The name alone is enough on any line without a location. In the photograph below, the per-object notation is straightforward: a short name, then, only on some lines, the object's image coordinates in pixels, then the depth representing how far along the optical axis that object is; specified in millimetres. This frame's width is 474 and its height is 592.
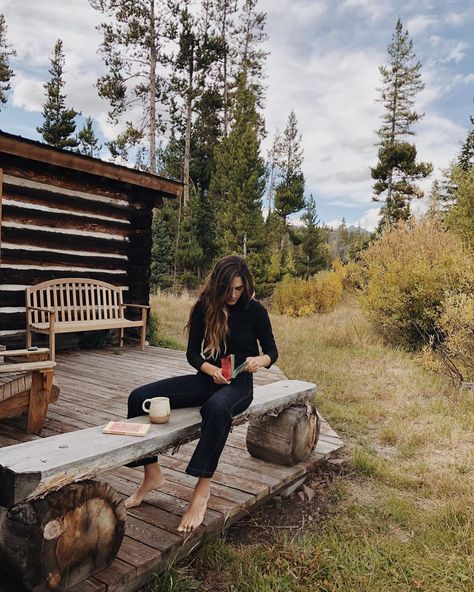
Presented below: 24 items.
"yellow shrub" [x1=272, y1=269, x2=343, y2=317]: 15383
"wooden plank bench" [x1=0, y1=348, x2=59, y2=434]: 3654
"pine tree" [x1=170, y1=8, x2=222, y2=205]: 20578
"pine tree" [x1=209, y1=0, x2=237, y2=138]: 24969
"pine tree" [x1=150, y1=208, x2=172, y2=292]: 20062
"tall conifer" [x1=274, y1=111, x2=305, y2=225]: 23484
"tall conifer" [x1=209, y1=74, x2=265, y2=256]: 18266
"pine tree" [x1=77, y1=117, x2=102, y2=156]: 27141
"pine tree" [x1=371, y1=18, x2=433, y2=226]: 24797
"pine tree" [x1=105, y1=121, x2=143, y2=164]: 19547
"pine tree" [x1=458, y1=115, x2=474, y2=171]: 25234
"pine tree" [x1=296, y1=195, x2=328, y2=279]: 20391
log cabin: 6660
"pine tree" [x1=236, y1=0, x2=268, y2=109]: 26047
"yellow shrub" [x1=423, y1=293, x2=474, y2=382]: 6551
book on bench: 2480
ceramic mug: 2668
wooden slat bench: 6609
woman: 2883
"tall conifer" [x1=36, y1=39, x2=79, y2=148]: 27172
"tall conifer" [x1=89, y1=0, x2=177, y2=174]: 18328
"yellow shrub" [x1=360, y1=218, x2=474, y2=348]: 8383
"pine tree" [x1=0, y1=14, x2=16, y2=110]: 27859
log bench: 1941
